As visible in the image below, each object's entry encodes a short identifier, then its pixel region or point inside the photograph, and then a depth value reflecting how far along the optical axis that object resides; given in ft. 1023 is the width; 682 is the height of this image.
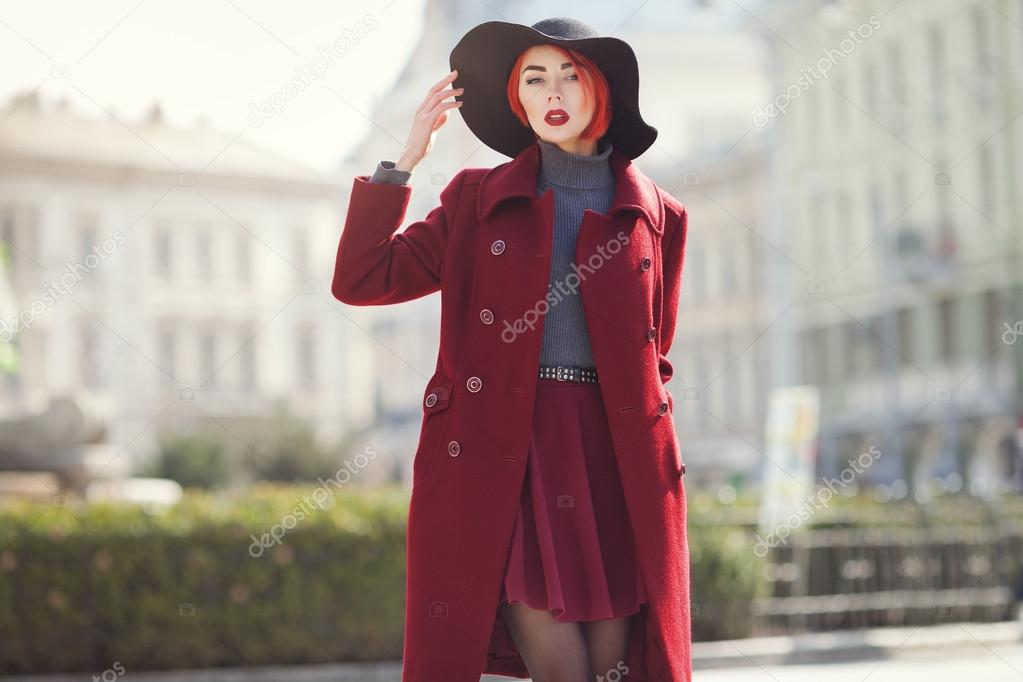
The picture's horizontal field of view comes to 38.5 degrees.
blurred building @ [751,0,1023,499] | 107.65
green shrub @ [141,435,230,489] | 115.55
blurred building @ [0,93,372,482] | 159.43
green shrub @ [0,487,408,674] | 29.76
